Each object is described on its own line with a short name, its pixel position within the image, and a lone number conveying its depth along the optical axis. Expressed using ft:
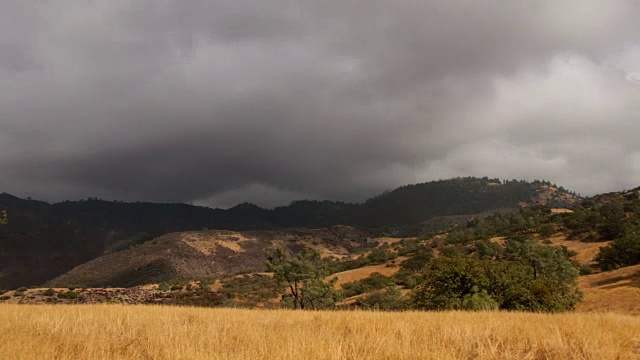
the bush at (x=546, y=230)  247.74
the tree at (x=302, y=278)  113.80
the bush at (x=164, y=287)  224.68
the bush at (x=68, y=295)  187.85
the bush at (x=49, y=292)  201.96
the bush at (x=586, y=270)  163.94
